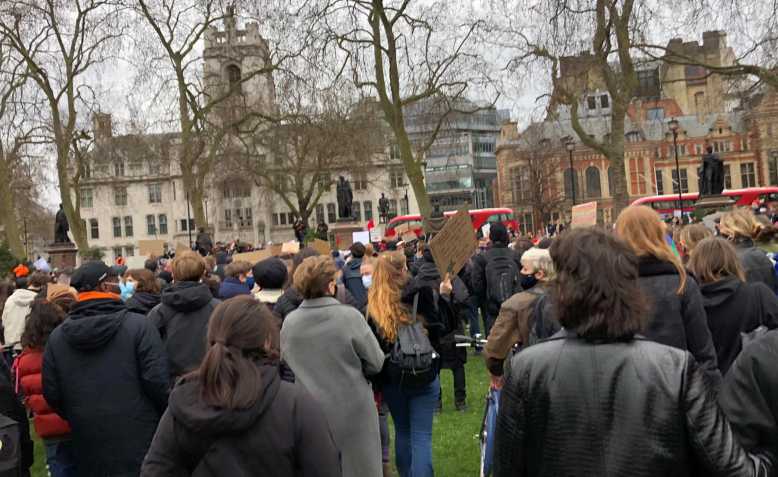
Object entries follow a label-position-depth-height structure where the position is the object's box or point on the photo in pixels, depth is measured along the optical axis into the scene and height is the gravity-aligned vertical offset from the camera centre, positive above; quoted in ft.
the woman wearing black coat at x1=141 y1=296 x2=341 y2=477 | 9.32 -2.18
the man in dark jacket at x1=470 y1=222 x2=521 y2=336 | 33.51 -2.44
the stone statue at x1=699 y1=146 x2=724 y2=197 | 83.22 +1.91
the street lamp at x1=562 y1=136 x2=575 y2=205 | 122.51 +8.82
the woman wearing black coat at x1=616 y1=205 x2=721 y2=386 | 12.62 -1.42
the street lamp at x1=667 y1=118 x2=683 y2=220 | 101.35 +8.68
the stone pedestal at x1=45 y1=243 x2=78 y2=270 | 92.73 -1.33
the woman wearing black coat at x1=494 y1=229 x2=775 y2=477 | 8.23 -1.97
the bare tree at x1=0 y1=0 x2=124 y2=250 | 96.07 +22.79
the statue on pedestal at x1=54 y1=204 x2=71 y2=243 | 94.12 +1.69
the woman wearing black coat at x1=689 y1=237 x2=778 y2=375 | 15.55 -2.04
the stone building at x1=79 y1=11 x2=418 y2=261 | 261.85 +7.36
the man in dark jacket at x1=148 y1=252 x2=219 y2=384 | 19.26 -1.93
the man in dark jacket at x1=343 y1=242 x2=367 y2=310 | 35.40 -2.42
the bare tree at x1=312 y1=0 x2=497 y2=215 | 79.15 +14.80
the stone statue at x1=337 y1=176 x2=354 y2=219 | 110.63 +2.85
